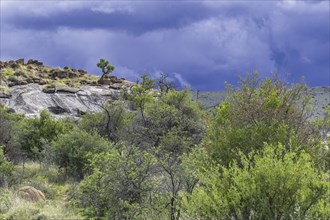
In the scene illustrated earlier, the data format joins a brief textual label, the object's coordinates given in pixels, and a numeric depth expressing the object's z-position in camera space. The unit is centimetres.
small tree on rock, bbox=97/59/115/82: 9019
